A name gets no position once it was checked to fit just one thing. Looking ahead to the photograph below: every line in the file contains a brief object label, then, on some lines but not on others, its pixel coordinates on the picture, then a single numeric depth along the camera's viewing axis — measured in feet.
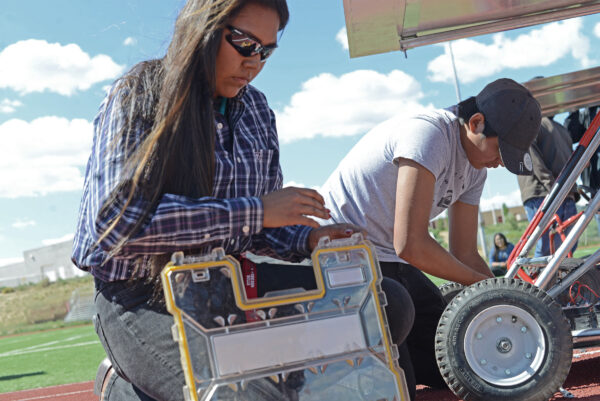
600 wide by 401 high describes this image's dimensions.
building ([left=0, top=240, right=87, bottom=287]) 247.09
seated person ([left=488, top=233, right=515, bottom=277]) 44.68
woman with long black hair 5.00
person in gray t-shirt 8.36
